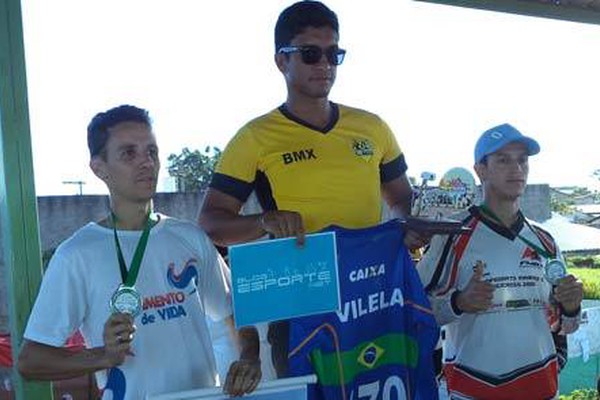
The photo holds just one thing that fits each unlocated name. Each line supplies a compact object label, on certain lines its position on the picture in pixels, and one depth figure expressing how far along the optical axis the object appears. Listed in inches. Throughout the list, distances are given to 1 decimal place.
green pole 98.7
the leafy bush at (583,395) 350.0
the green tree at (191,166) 975.6
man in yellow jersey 99.9
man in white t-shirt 77.4
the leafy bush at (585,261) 871.7
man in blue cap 109.9
